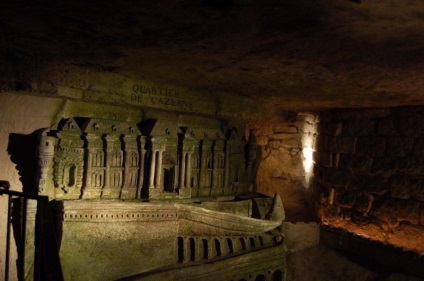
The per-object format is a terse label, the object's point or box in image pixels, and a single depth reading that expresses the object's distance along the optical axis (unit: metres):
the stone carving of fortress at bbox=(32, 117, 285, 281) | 3.36
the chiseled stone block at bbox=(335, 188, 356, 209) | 5.97
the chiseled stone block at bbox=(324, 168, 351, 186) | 6.05
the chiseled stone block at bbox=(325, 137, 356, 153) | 5.95
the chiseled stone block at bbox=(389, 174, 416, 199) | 5.13
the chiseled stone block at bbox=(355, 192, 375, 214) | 5.67
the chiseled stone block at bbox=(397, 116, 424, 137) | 4.99
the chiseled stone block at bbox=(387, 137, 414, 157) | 5.13
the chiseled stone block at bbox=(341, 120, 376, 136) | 5.65
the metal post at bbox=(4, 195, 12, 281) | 2.46
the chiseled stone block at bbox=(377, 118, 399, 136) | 5.31
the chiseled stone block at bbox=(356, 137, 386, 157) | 5.48
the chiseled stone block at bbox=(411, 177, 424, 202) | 4.98
